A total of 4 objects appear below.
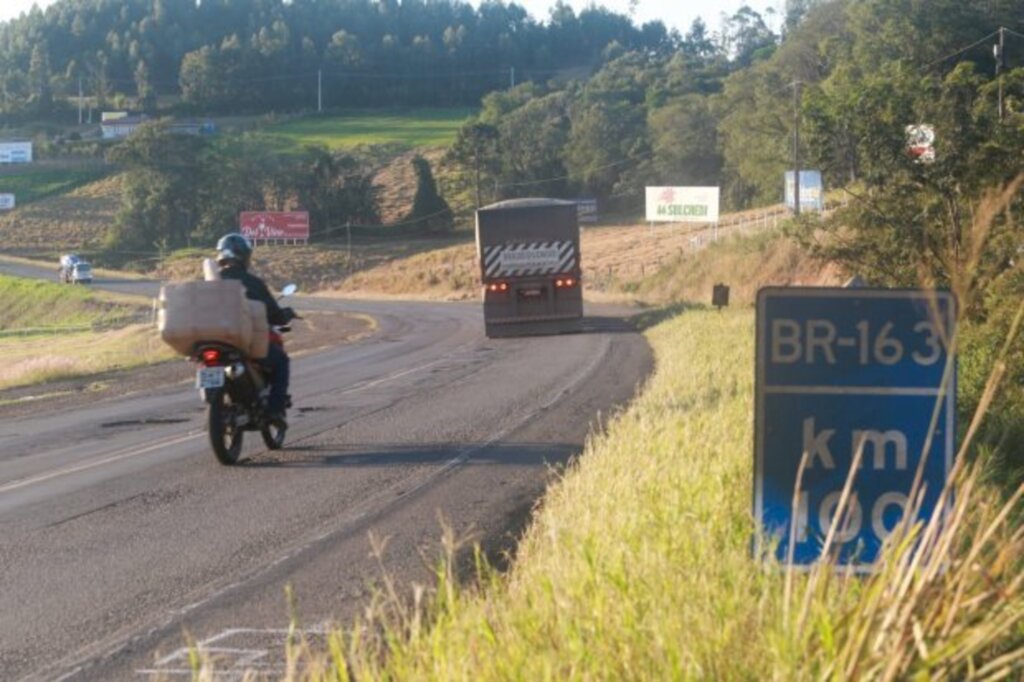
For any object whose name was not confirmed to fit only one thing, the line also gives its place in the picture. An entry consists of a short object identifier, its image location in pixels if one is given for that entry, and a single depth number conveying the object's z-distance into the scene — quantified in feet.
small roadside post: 124.98
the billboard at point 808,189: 199.50
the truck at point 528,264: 106.63
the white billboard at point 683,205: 236.02
